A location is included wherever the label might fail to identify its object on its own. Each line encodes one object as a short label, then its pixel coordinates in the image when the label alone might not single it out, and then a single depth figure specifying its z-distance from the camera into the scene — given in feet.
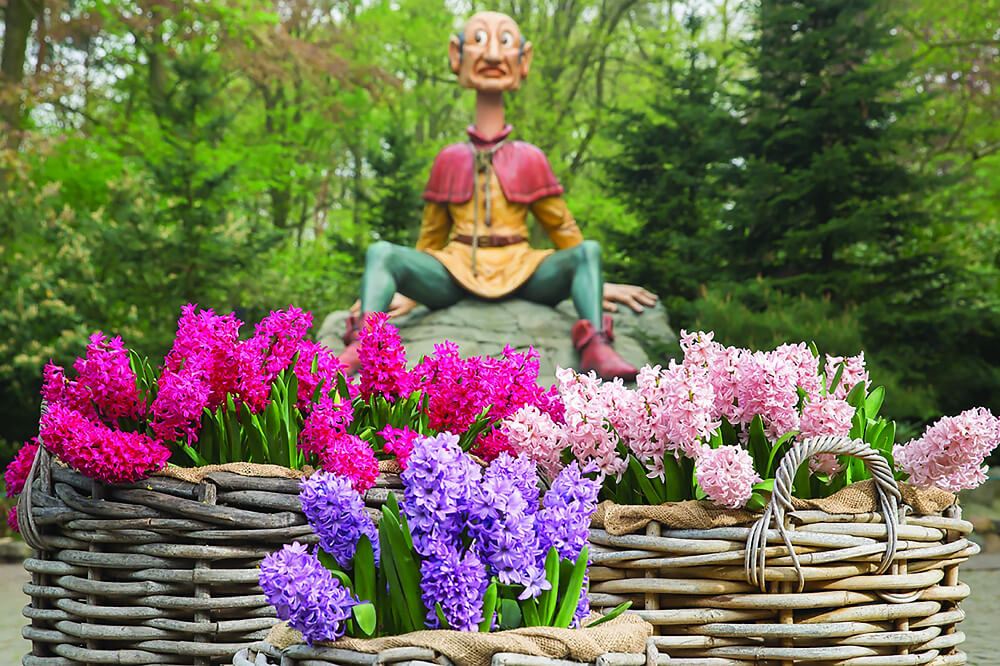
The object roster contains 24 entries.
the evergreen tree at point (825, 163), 25.11
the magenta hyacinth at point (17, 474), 7.86
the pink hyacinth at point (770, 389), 6.16
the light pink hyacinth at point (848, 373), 6.88
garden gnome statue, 24.06
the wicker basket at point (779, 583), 5.88
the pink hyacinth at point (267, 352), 6.86
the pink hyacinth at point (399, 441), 6.51
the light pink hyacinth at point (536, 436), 6.41
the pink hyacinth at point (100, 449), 6.49
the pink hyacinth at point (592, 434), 6.33
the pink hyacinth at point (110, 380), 6.79
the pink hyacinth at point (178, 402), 6.68
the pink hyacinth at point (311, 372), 7.23
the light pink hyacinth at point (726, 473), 5.69
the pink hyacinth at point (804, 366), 6.38
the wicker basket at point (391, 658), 4.37
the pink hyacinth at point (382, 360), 7.04
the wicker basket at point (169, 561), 6.46
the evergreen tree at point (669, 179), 31.14
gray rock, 23.54
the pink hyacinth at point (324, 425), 6.57
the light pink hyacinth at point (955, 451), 6.32
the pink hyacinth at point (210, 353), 6.86
